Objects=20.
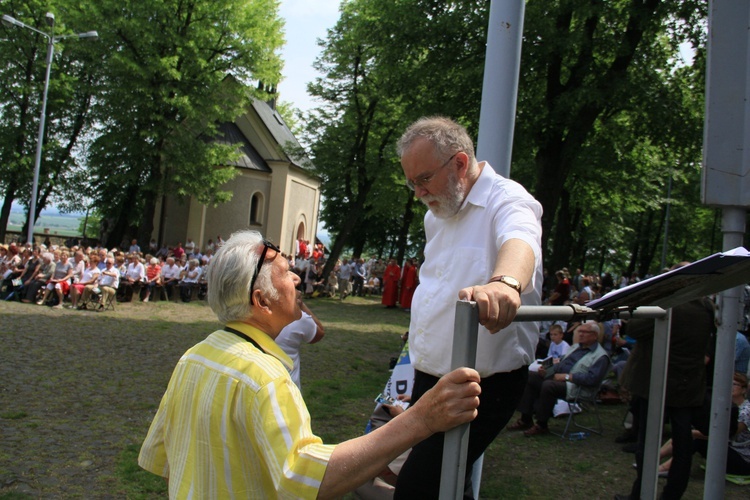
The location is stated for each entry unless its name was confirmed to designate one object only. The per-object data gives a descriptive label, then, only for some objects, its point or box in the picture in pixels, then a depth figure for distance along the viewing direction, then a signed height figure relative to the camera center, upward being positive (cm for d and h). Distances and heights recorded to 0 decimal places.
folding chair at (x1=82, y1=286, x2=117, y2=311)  1673 -129
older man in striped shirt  174 -40
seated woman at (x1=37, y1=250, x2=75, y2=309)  1672 -77
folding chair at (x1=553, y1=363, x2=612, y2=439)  798 -138
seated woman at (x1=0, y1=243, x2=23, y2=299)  1759 -69
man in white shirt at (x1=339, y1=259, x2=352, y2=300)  2862 -10
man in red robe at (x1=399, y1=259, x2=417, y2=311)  2467 -5
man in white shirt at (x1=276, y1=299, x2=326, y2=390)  542 -52
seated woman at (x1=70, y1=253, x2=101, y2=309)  1681 -79
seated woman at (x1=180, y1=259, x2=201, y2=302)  2097 -63
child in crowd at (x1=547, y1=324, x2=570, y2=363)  949 -69
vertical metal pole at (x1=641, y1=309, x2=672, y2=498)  276 -44
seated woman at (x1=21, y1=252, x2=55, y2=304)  1691 -82
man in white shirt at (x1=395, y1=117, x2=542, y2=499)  225 +7
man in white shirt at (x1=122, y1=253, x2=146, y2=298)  1862 -57
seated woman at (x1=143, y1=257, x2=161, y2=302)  1944 -54
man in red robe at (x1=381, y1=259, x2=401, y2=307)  2509 -10
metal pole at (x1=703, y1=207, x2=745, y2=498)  357 -37
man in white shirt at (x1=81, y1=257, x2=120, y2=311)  1672 -83
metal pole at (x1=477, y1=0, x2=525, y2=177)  354 +110
